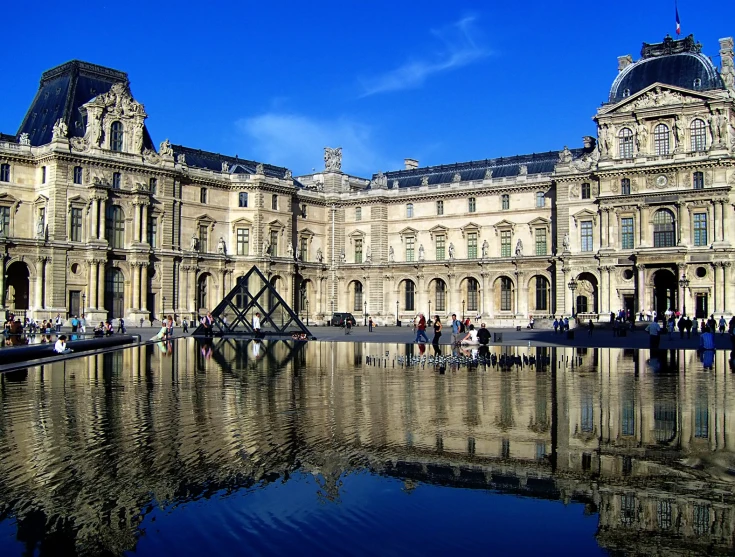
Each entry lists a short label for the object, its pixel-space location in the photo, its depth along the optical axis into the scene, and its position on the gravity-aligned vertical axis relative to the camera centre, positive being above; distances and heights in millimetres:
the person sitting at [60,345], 31109 -1770
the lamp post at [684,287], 57594 +687
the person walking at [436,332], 36981 -1688
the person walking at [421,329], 40656 -1620
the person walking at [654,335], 36031 -1815
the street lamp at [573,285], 63000 +995
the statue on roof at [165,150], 66688 +13044
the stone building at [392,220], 59500 +6979
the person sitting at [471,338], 37228 -1986
